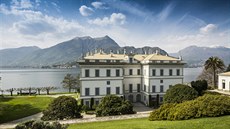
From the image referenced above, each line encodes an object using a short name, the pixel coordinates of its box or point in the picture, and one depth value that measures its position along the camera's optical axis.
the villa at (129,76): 26.97
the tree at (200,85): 32.25
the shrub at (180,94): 23.22
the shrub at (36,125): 7.64
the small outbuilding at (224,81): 34.19
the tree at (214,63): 38.16
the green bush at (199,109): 14.02
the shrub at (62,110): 19.75
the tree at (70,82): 47.38
